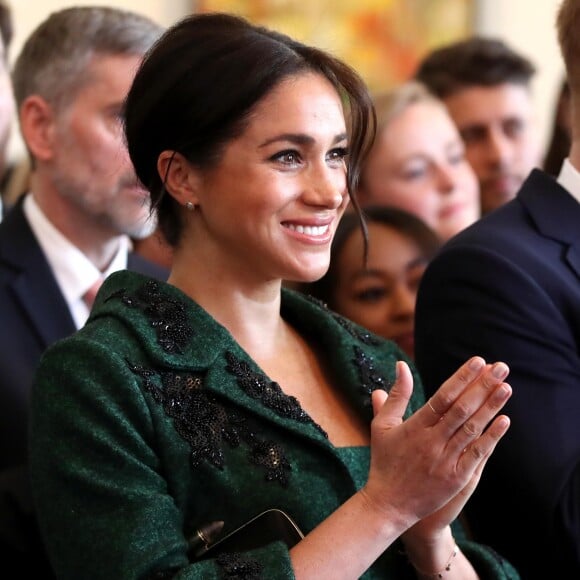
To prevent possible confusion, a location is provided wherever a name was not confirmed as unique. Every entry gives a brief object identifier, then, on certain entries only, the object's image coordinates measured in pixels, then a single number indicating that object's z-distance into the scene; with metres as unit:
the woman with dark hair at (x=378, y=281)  6.00
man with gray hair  5.91
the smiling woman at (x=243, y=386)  3.57
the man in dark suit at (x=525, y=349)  4.52
